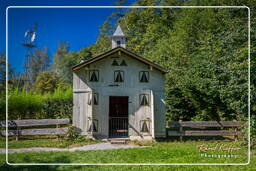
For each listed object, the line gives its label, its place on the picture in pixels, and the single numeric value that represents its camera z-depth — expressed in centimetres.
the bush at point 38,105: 1131
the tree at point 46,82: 2330
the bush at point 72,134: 849
